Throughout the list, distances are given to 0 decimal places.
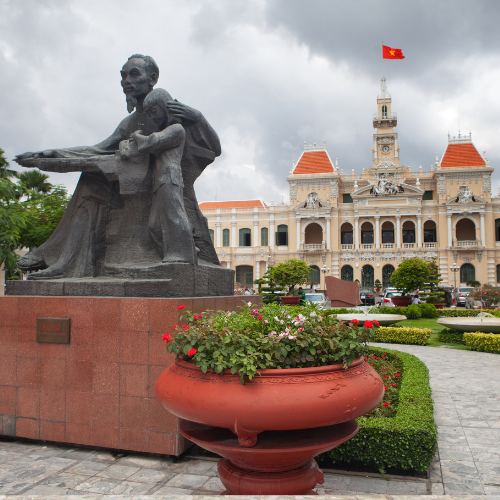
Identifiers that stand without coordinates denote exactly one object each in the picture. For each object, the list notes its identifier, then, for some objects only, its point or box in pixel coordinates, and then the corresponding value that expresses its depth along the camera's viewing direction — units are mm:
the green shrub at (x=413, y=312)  17891
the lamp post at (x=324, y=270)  42094
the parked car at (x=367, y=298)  30725
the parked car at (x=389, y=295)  25183
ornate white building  41219
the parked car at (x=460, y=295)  27422
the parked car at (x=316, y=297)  23312
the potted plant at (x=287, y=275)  27023
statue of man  4289
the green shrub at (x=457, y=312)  16438
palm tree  22125
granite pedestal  3377
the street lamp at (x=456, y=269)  38312
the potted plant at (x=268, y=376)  2014
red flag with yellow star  40250
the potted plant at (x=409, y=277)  23466
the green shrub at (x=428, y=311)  18703
